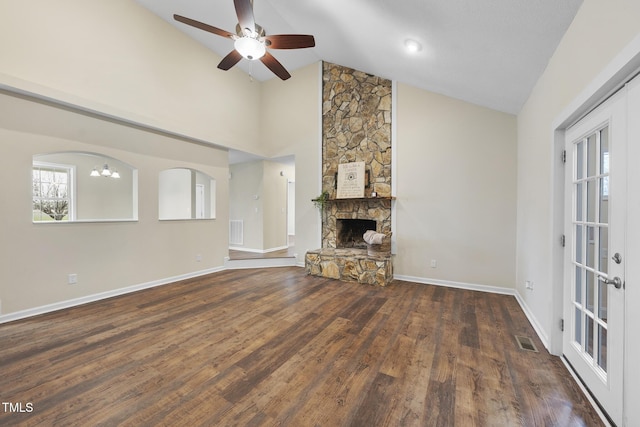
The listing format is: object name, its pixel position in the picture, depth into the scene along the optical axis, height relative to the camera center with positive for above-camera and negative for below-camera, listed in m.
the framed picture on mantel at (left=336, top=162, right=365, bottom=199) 4.87 +0.62
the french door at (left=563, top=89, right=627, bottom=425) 1.41 -0.24
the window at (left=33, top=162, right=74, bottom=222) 5.69 +0.49
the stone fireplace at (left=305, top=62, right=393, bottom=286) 4.46 +1.12
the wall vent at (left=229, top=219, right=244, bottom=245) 6.81 -0.56
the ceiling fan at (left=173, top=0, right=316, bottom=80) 2.45 +1.86
